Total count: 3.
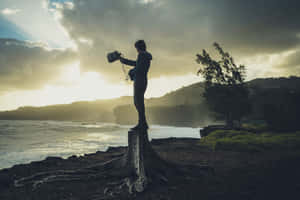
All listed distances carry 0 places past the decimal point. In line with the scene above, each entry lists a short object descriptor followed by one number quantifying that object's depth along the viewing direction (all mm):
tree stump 4793
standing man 5254
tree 25109
